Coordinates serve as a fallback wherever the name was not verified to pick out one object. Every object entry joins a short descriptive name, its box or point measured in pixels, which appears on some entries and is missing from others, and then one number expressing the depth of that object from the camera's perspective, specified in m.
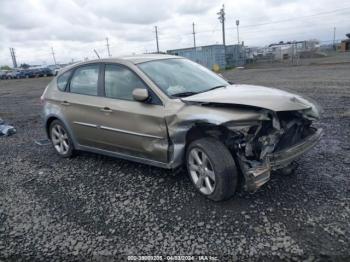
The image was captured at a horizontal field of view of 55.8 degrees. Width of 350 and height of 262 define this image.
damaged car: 3.52
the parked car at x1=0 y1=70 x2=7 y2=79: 49.29
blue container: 35.75
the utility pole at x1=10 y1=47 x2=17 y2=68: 96.69
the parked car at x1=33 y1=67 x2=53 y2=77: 44.06
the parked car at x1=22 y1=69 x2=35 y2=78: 44.44
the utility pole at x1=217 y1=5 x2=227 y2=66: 42.68
